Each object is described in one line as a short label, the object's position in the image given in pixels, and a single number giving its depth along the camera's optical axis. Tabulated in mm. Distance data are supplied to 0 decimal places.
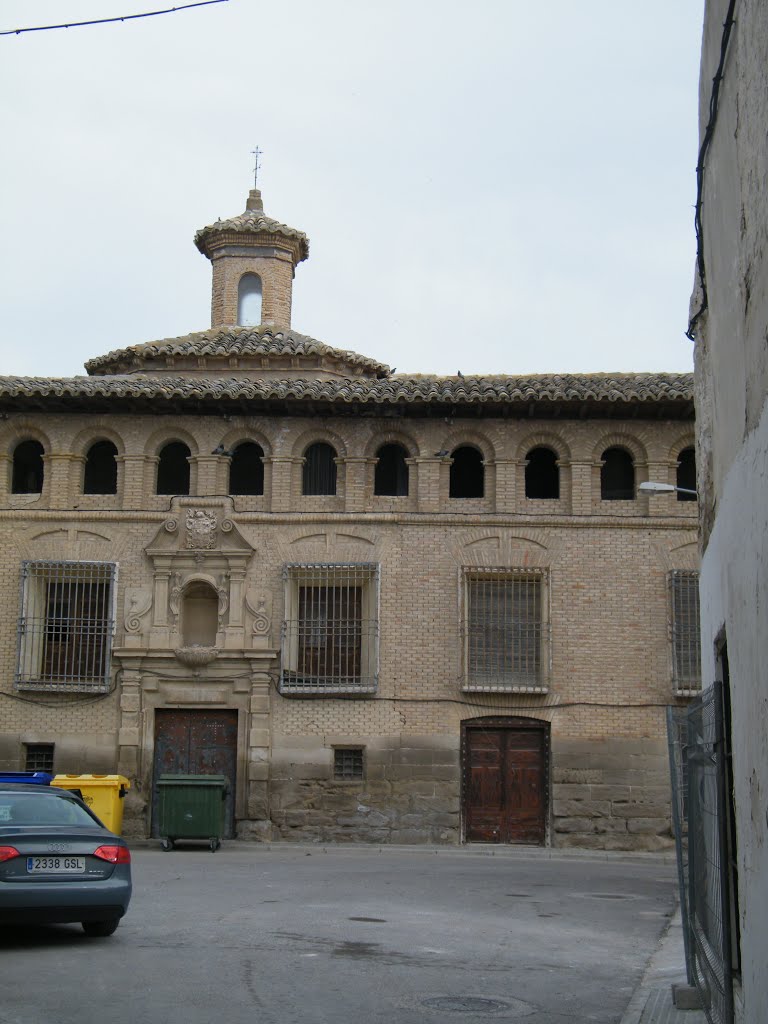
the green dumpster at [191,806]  21844
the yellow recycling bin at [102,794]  21578
